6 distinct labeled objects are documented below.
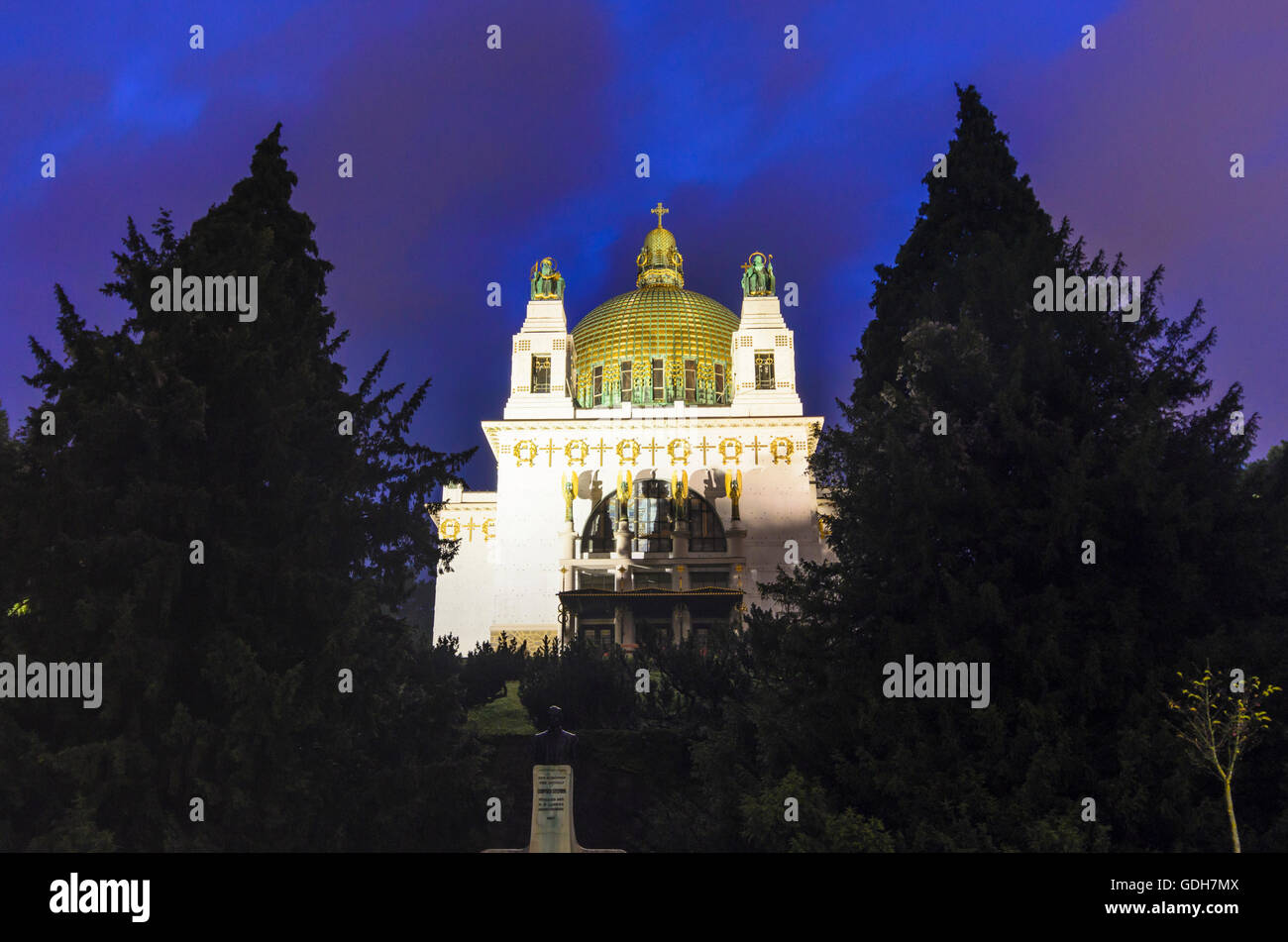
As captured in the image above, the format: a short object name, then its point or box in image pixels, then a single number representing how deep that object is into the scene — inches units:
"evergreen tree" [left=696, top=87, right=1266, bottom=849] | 511.5
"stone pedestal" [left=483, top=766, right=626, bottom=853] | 576.7
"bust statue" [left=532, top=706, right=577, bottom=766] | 598.5
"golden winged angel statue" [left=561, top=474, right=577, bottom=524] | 1651.1
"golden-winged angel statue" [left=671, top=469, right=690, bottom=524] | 1653.5
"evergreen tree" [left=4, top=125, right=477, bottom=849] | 503.2
